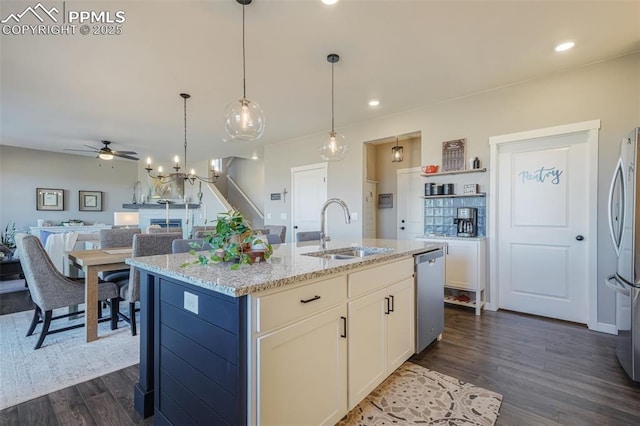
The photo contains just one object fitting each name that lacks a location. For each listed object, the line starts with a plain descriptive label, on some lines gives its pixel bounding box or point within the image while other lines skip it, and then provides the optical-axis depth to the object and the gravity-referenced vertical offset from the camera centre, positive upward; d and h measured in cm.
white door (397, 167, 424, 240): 509 +12
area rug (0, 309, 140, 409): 198 -117
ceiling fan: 510 +99
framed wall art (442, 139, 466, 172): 384 +73
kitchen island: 115 -59
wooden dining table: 266 -61
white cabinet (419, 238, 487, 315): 345 -71
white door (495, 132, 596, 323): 313 -17
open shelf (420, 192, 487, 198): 368 +20
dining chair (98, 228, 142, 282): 330 -36
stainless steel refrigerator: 200 -29
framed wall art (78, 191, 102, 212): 782 +27
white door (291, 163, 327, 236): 549 +31
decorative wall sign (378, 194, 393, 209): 545 +18
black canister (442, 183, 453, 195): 389 +28
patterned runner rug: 168 -118
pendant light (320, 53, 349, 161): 319 +68
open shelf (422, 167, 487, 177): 367 +50
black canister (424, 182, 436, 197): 405 +31
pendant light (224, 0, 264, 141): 233 +73
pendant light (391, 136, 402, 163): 491 +94
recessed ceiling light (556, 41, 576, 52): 265 +149
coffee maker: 374 -14
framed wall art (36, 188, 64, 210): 715 +30
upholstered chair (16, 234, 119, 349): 251 -65
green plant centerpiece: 158 -17
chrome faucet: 239 -11
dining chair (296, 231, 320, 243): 324 -29
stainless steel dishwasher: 232 -72
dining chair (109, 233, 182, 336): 258 -35
